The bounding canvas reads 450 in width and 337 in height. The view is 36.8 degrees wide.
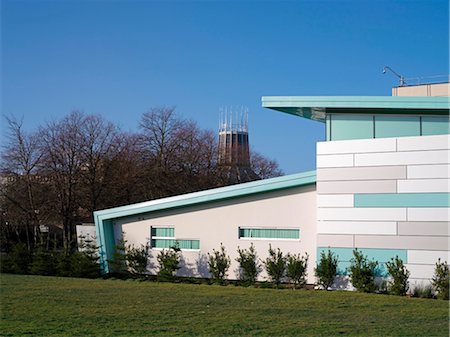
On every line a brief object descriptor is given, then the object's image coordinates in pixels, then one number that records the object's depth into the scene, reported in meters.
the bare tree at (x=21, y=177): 36.25
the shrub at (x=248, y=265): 21.48
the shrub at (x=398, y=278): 18.23
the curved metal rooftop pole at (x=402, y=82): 30.06
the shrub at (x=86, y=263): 24.19
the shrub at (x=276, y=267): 20.86
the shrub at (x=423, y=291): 18.02
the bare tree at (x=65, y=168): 36.19
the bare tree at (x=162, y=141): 46.88
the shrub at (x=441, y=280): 17.50
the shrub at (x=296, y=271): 20.41
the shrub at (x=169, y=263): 22.47
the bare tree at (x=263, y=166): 63.97
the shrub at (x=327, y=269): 19.50
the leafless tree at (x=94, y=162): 37.50
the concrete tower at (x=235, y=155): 53.38
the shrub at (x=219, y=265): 22.05
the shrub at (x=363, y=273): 18.80
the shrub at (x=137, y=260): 23.81
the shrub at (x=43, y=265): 25.23
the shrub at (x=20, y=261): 26.16
